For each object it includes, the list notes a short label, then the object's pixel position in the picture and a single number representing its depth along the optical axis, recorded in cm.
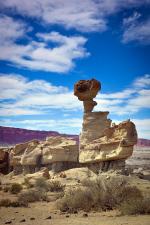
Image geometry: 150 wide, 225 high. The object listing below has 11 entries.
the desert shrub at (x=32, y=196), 1397
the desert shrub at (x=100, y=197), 1087
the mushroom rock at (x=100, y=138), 2173
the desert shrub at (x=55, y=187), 1808
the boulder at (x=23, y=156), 2792
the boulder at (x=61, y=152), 2577
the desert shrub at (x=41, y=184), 1792
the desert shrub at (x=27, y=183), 1952
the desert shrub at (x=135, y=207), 935
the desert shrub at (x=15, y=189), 1769
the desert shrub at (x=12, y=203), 1271
